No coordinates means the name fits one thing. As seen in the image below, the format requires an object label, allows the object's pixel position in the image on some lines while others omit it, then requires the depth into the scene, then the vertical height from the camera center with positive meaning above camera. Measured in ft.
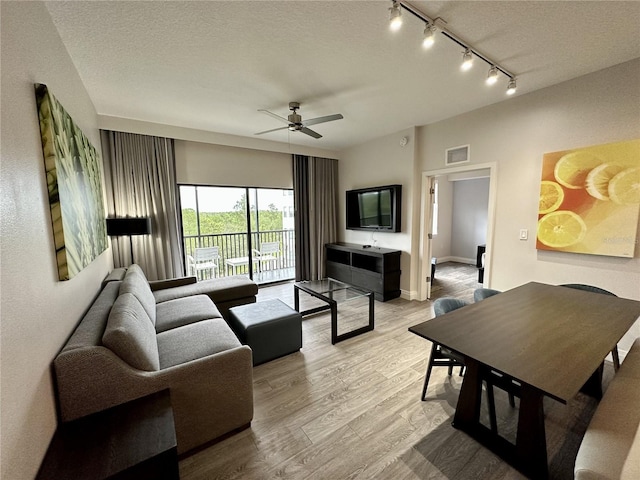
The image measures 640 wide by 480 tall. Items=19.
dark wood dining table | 3.95 -2.38
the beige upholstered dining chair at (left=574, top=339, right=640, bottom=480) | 3.15 -3.16
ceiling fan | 9.24 +3.39
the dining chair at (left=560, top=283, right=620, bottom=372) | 6.77 -2.30
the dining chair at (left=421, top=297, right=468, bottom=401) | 6.25 -3.51
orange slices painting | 7.41 +0.27
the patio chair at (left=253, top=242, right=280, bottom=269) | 17.69 -2.64
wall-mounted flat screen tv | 13.78 +0.28
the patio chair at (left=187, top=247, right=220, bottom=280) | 15.48 -2.61
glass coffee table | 9.30 -3.31
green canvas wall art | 4.30 +0.65
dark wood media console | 13.61 -3.16
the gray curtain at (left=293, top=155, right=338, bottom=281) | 16.90 +0.33
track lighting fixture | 5.03 +4.10
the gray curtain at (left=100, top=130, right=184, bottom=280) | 11.55 +1.03
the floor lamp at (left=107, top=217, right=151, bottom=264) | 10.40 -0.36
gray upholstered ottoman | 7.96 -3.61
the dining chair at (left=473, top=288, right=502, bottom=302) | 7.92 -2.54
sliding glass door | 15.03 -1.01
